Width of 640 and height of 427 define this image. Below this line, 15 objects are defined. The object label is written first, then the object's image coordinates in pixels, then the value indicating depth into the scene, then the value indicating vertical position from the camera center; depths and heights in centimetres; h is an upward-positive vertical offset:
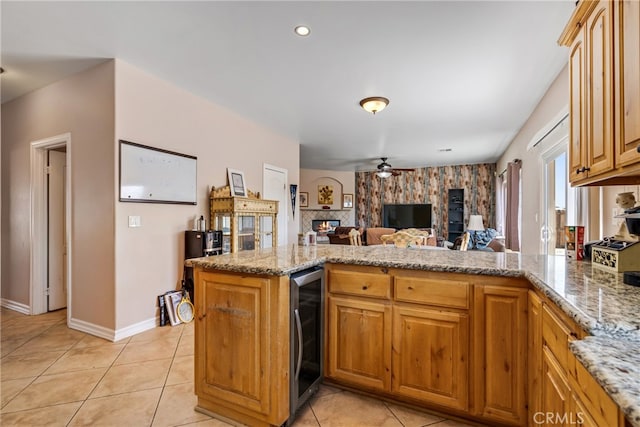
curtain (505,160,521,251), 519 +13
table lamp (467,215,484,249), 680 -24
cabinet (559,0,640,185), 117 +54
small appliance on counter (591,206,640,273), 144 -17
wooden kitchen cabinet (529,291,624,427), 77 -54
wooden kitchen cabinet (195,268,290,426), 158 -72
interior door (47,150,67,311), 363 -22
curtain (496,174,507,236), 744 +25
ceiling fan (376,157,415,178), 768 +110
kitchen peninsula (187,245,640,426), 153 -63
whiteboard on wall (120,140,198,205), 292 +40
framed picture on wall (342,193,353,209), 1001 +39
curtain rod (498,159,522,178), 508 +92
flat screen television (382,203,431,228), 921 -6
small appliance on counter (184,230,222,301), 338 -36
